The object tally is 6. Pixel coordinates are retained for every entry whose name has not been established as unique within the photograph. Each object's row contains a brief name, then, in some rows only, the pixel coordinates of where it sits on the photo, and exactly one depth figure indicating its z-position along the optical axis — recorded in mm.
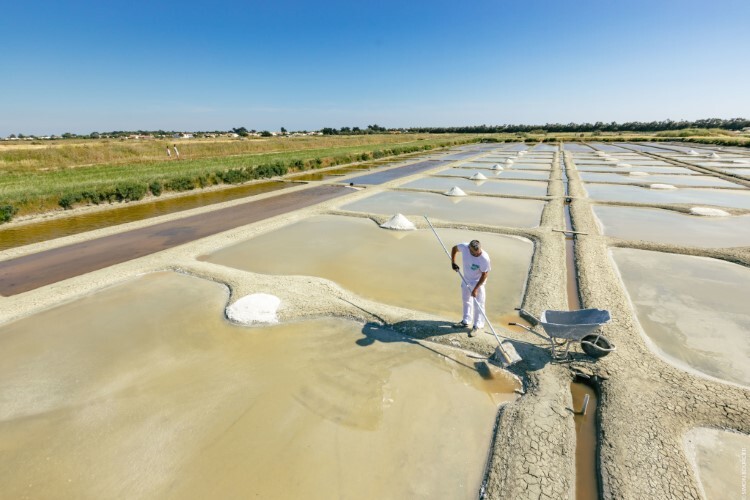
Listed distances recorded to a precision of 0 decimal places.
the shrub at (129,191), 16062
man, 4742
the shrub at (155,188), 17359
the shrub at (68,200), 14367
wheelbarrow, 4281
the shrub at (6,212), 12459
